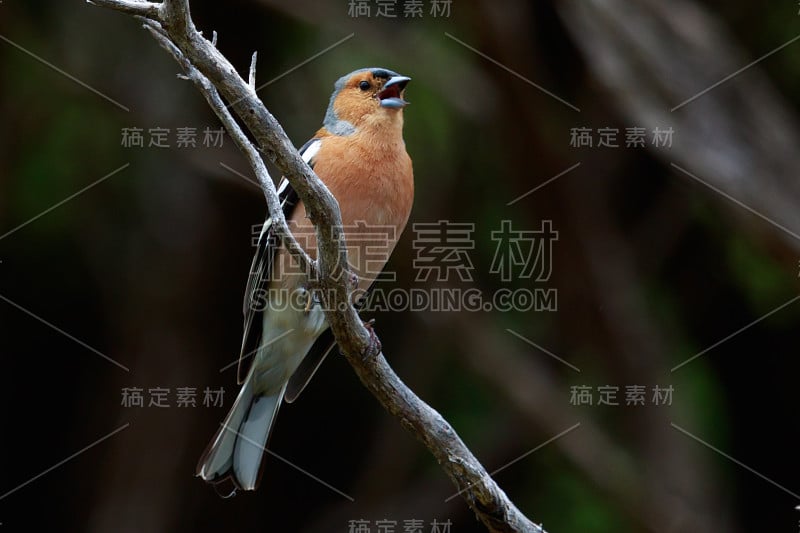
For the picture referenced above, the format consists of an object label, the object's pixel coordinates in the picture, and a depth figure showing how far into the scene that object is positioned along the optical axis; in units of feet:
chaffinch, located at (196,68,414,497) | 24.25
